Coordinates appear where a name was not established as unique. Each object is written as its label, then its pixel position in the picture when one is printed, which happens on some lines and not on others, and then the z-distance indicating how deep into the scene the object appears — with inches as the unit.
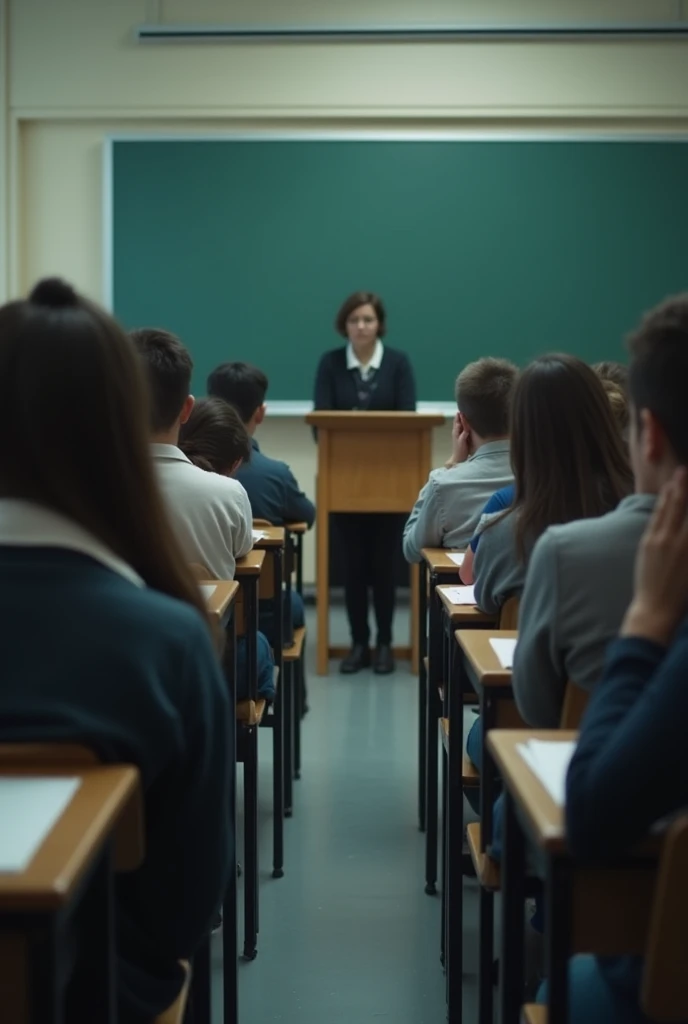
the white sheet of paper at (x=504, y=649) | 68.7
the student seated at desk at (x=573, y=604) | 58.2
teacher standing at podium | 201.5
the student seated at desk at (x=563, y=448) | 78.9
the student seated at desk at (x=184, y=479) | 96.8
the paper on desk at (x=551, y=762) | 44.2
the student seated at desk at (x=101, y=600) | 42.9
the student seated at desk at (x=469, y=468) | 114.0
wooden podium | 194.7
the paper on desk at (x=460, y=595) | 92.7
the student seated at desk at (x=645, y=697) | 39.2
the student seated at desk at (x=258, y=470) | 147.0
